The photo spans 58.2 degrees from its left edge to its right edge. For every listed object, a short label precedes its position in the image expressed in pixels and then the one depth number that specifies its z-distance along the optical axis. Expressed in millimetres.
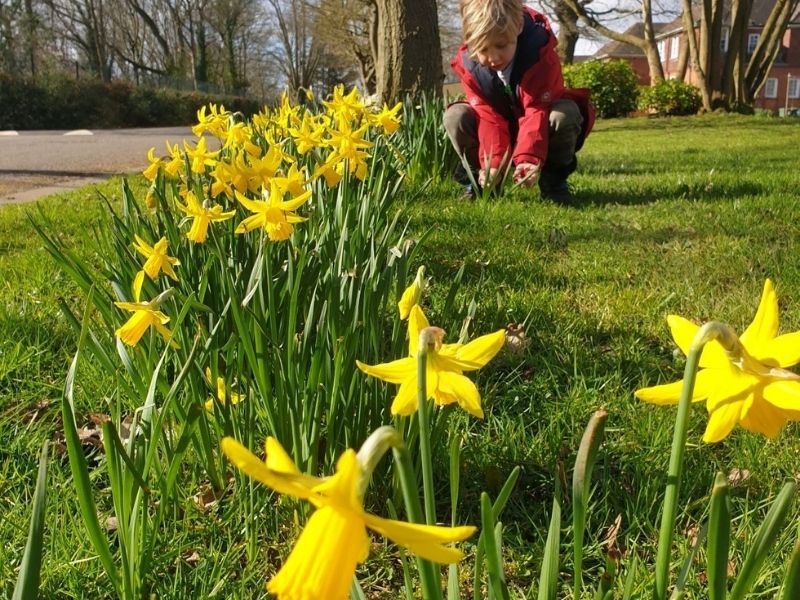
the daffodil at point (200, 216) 1592
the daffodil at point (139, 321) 1230
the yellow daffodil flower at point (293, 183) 1561
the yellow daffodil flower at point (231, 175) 1742
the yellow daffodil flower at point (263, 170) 1773
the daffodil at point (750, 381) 630
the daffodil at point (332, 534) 437
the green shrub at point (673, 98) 17734
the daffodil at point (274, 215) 1481
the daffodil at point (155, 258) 1456
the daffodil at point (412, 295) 951
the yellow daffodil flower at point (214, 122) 2545
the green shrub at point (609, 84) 18828
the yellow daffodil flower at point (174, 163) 2070
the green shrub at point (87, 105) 20891
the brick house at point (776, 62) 42875
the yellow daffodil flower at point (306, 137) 2193
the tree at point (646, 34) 17953
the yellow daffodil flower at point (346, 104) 2551
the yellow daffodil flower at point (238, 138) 2195
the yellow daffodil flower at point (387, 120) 2725
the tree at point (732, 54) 16172
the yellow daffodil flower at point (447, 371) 755
